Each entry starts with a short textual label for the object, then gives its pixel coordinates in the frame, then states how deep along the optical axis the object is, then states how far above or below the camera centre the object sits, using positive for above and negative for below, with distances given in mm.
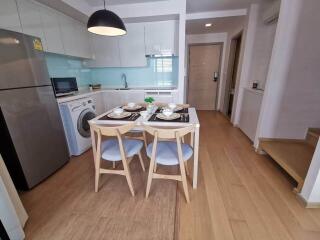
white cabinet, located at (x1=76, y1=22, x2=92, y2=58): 2941 +647
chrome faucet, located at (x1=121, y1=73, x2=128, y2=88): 3686 -129
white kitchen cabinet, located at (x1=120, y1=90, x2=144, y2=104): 3225 -490
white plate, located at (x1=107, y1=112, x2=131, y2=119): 1689 -473
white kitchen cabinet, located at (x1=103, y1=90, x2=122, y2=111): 3311 -559
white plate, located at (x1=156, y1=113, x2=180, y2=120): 1616 -474
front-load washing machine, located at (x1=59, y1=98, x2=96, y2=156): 2195 -718
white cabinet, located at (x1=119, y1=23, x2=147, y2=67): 3188 +531
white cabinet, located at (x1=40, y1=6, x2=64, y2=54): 2195 +646
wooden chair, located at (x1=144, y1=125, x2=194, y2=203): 1296 -792
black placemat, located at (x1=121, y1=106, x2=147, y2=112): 2021 -483
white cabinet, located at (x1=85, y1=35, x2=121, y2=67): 3312 +468
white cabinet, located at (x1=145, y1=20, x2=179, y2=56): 3068 +685
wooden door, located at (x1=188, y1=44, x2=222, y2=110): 4688 -129
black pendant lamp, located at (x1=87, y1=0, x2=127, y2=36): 1397 +477
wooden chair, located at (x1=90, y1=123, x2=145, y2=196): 1367 -785
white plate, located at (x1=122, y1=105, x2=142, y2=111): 2037 -469
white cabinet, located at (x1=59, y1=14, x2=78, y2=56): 2525 +658
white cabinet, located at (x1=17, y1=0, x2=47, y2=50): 1870 +706
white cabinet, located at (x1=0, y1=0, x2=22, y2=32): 1657 +648
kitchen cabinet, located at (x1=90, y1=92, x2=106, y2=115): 3082 -597
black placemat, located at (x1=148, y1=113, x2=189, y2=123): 1571 -485
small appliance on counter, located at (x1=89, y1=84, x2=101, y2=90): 3494 -300
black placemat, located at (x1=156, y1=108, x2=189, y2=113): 1913 -484
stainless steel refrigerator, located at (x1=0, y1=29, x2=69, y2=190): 1415 -389
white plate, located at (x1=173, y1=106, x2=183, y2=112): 1935 -469
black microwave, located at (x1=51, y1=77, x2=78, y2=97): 2344 -193
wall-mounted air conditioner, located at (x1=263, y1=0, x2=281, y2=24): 2213 +858
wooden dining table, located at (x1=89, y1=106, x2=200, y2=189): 1478 -495
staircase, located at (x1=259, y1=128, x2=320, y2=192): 1664 -1081
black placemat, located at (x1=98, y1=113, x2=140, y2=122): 1637 -482
